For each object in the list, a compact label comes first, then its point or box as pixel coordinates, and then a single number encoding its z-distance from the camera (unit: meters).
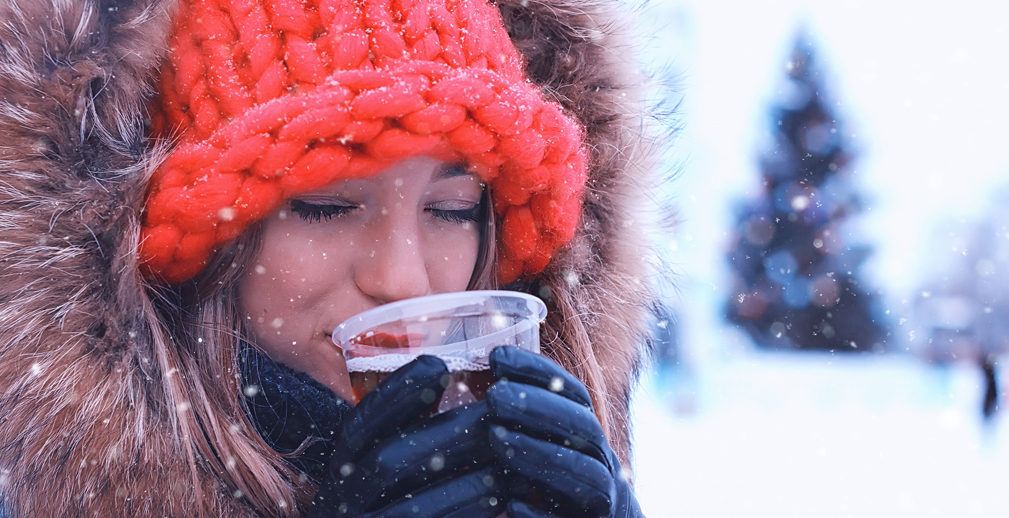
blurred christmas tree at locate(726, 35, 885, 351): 9.30
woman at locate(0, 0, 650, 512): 0.92
